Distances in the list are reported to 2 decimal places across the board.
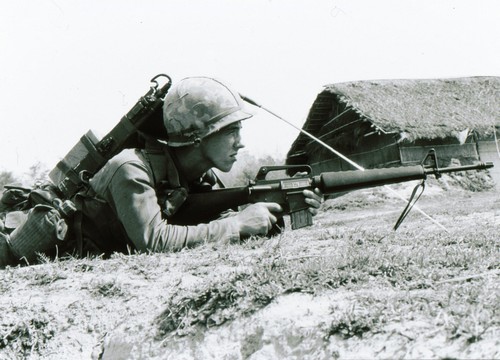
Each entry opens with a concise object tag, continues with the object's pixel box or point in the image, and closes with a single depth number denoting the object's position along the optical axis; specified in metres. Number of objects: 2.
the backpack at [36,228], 3.65
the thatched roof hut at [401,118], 18.52
